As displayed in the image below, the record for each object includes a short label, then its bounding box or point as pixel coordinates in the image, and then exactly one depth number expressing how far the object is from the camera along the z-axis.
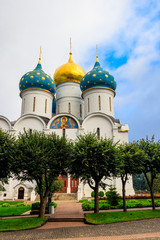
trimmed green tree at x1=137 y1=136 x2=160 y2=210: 14.99
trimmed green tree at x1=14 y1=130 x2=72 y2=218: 12.37
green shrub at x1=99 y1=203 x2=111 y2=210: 15.53
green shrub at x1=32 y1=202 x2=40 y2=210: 14.54
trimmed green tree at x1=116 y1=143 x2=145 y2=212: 14.29
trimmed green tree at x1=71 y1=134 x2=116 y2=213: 13.30
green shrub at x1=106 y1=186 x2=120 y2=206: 16.12
